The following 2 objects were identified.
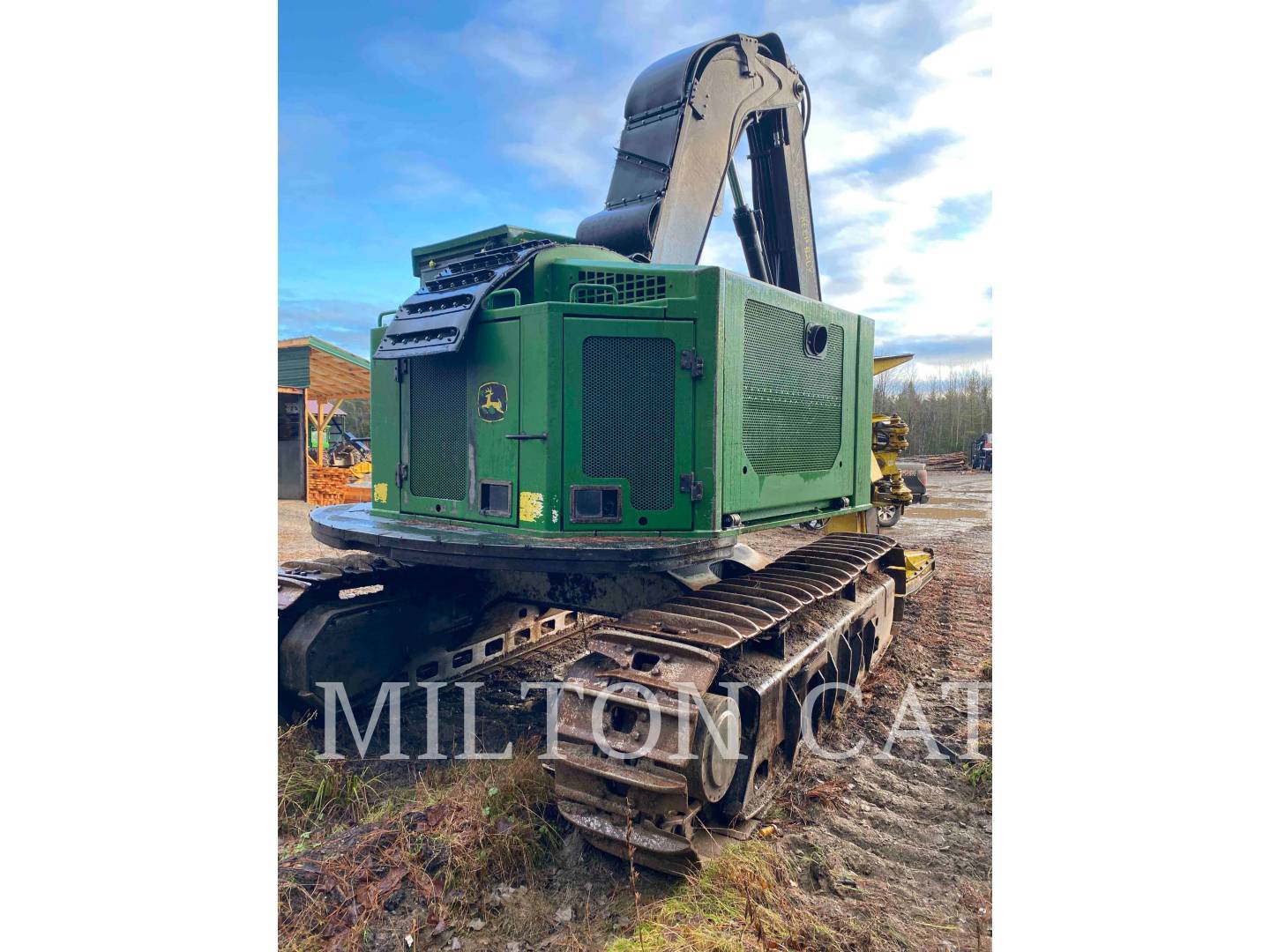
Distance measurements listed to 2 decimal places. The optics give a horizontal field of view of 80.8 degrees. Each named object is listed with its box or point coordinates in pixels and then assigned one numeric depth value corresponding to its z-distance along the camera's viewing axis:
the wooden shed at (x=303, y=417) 15.07
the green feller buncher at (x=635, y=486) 2.81
